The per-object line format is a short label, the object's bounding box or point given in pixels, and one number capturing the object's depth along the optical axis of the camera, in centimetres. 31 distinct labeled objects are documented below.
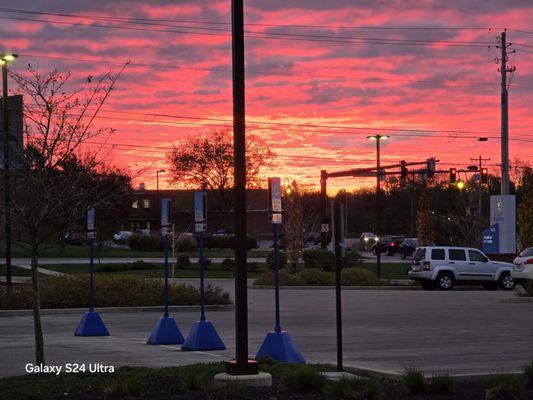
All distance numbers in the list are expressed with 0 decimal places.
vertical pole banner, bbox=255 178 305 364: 1363
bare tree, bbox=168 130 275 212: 9012
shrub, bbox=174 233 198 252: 7338
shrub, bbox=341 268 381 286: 4056
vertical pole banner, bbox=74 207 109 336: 1930
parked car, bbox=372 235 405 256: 8356
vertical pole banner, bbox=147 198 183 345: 1742
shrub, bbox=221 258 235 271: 5138
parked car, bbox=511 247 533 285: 3306
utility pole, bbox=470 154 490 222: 7091
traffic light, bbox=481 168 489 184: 5043
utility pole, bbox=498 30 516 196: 5334
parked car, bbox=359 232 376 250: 9531
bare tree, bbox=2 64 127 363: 1196
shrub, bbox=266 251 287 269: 4856
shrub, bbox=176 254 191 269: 5247
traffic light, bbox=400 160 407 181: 4768
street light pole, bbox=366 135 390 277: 4588
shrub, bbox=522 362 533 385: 1055
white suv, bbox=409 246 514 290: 3888
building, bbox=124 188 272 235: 10763
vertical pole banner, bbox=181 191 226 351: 1620
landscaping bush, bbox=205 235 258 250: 8100
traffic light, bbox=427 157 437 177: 4854
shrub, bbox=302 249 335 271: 4556
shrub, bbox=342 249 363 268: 4778
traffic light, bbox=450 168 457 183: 4997
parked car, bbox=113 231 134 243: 9759
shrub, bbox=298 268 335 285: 4059
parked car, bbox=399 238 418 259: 7425
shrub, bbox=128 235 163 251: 7769
